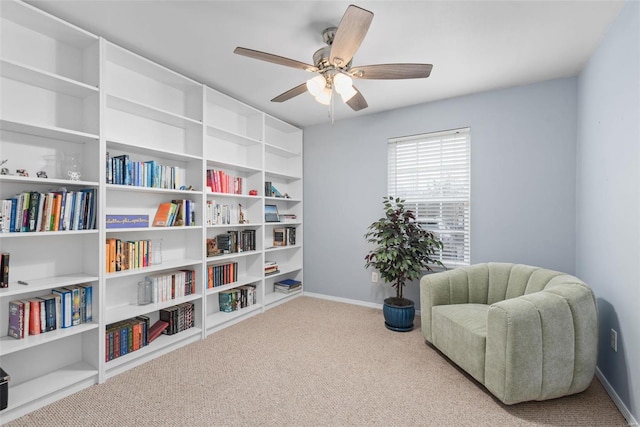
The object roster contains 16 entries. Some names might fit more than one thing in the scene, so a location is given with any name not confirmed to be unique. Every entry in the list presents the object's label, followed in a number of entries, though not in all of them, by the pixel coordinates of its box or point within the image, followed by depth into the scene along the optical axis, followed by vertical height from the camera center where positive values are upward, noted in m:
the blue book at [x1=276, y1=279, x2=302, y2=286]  4.22 -0.98
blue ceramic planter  3.03 -1.04
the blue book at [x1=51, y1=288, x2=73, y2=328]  2.05 -0.65
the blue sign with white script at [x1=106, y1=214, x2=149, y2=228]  2.33 -0.06
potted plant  3.04 -0.43
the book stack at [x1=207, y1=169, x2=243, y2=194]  3.12 +0.34
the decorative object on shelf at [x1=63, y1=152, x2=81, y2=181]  2.19 +0.37
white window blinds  3.30 +0.34
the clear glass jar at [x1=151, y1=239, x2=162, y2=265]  2.67 -0.35
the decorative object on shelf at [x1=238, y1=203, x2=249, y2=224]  3.53 -0.06
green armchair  1.76 -0.81
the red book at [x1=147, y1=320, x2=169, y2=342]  2.59 -1.02
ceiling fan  1.73 +0.94
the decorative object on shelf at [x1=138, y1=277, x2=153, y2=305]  2.64 -0.70
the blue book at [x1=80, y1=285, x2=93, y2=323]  2.16 -0.65
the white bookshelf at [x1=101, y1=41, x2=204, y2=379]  2.36 +0.47
